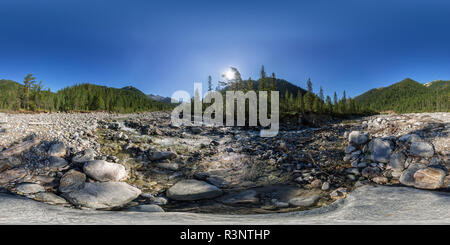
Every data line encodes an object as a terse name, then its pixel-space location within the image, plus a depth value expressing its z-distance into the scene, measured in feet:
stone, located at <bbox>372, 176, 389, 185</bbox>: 16.42
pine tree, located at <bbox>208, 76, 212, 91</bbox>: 160.95
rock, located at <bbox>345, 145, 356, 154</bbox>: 22.75
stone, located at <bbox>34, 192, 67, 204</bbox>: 13.36
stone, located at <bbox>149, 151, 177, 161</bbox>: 24.07
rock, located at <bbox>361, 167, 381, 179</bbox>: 17.66
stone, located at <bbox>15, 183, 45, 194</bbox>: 14.07
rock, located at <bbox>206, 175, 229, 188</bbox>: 18.64
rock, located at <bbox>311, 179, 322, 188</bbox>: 17.37
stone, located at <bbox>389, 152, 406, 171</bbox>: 17.31
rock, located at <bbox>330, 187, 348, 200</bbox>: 15.16
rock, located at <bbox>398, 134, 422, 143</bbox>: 18.90
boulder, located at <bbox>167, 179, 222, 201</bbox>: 16.30
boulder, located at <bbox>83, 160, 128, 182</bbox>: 16.94
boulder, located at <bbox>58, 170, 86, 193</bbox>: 15.02
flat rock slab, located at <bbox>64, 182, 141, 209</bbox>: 13.53
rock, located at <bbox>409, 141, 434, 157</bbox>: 17.10
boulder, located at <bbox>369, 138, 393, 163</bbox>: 18.99
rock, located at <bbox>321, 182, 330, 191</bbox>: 16.66
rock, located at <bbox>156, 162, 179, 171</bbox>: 22.38
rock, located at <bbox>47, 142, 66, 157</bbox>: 18.92
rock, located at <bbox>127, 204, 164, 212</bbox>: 13.20
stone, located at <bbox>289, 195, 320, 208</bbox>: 14.39
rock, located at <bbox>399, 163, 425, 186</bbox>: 15.18
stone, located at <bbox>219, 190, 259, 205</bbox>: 15.47
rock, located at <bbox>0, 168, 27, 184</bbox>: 15.37
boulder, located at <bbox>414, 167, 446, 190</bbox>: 14.06
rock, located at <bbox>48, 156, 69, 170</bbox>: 17.56
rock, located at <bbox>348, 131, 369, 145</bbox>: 22.77
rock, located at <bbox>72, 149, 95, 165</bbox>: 18.40
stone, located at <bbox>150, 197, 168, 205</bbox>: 15.37
